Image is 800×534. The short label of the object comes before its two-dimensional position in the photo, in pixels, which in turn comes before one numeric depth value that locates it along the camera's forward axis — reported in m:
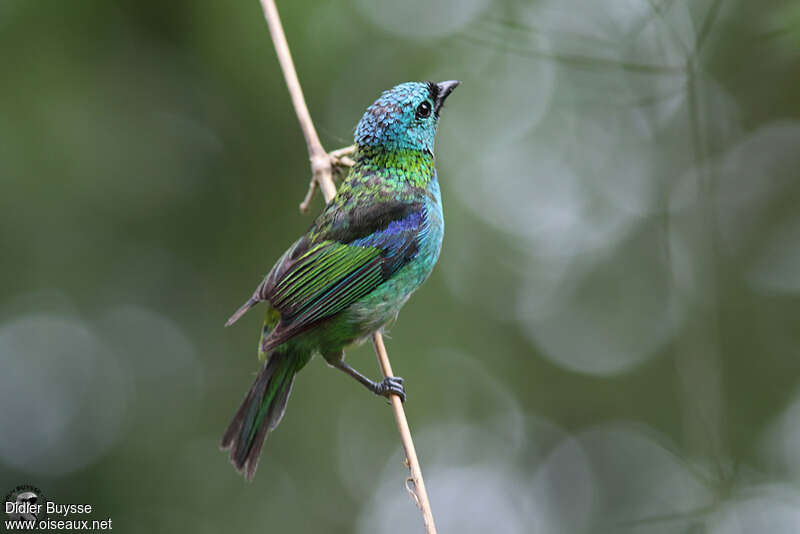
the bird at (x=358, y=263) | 6.80
